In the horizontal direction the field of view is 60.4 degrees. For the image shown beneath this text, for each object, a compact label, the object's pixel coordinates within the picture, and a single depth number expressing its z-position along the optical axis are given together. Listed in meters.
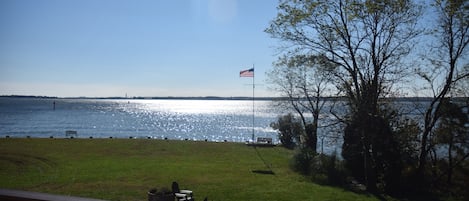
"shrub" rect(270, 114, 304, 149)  41.34
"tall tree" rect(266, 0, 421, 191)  18.31
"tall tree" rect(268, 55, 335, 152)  35.47
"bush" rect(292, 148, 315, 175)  23.64
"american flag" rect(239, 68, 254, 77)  34.06
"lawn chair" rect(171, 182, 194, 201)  11.47
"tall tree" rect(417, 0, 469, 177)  18.23
